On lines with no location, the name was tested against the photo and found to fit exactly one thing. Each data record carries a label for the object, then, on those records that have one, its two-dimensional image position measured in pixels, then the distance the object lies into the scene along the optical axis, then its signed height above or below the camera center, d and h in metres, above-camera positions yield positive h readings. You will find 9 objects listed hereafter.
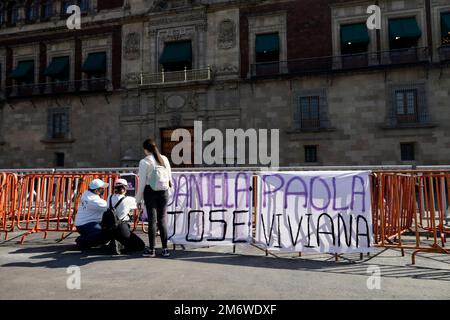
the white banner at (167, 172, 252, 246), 6.44 -0.49
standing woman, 5.79 -0.11
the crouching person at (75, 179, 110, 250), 6.34 -0.63
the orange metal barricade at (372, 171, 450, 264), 5.86 -0.47
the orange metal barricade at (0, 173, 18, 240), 7.96 -0.27
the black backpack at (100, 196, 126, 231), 6.02 -0.63
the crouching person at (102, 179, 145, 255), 6.07 -0.72
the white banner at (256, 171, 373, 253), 5.70 -0.52
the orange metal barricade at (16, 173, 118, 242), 7.96 -0.20
